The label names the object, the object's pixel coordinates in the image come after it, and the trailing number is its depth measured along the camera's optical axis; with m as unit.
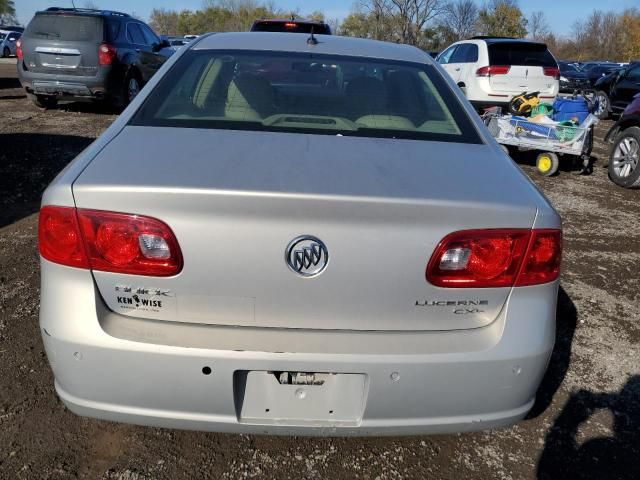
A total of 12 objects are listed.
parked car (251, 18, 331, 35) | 10.32
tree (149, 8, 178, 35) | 85.81
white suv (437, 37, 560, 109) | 10.60
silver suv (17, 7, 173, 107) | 9.73
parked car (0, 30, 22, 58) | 30.19
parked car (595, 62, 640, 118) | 14.22
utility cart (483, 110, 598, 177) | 7.68
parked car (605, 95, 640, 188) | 7.49
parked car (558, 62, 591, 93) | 16.78
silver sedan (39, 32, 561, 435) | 1.76
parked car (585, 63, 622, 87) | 21.50
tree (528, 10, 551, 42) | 67.56
